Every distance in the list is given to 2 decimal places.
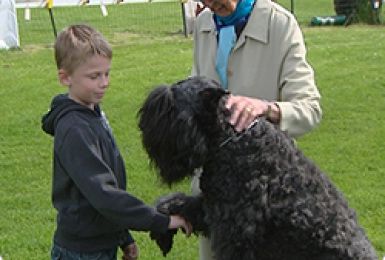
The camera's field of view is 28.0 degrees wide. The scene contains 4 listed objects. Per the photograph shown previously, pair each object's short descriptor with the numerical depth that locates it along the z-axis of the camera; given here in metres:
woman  3.42
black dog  2.83
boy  3.12
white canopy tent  14.05
